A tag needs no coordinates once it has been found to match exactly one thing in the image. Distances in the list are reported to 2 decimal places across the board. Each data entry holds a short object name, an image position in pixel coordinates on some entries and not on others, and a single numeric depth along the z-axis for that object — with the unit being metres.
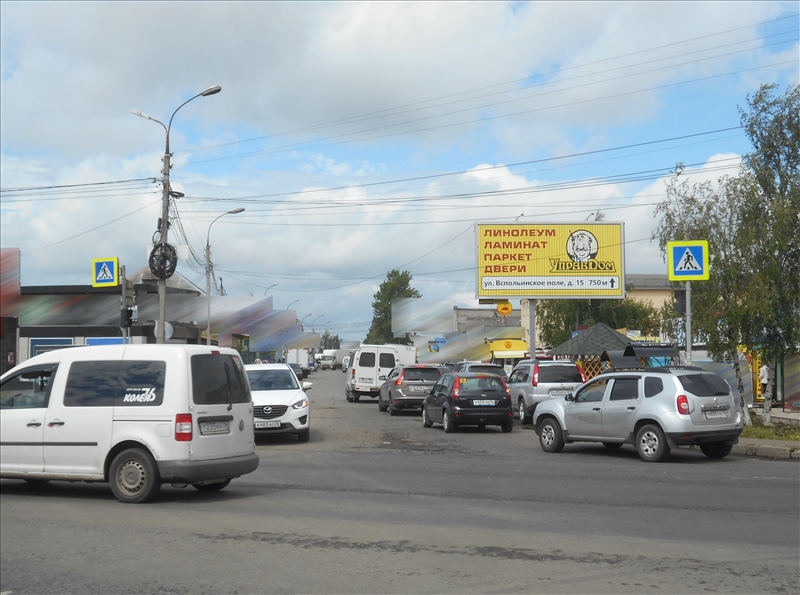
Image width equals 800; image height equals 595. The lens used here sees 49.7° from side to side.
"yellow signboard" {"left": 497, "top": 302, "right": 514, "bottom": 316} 43.25
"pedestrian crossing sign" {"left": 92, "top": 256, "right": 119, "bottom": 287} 30.09
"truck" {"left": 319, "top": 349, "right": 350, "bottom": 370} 134.50
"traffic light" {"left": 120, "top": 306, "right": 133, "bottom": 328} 24.04
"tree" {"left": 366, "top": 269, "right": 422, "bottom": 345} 161.38
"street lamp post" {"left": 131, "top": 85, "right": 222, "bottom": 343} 27.21
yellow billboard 39.16
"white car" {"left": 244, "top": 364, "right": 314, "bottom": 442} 18.66
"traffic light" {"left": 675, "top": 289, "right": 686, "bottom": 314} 21.34
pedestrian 30.55
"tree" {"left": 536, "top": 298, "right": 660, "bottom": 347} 54.00
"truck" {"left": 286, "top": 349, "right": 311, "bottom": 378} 81.31
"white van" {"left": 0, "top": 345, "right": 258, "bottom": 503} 10.41
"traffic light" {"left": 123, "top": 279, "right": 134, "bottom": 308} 24.57
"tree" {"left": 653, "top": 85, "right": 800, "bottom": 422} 21.08
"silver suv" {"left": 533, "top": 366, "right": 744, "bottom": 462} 15.18
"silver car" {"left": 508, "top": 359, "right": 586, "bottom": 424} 24.55
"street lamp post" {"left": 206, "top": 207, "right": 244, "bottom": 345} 45.09
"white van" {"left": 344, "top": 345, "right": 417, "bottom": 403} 39.19
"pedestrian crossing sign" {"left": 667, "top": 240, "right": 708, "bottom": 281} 20.25
